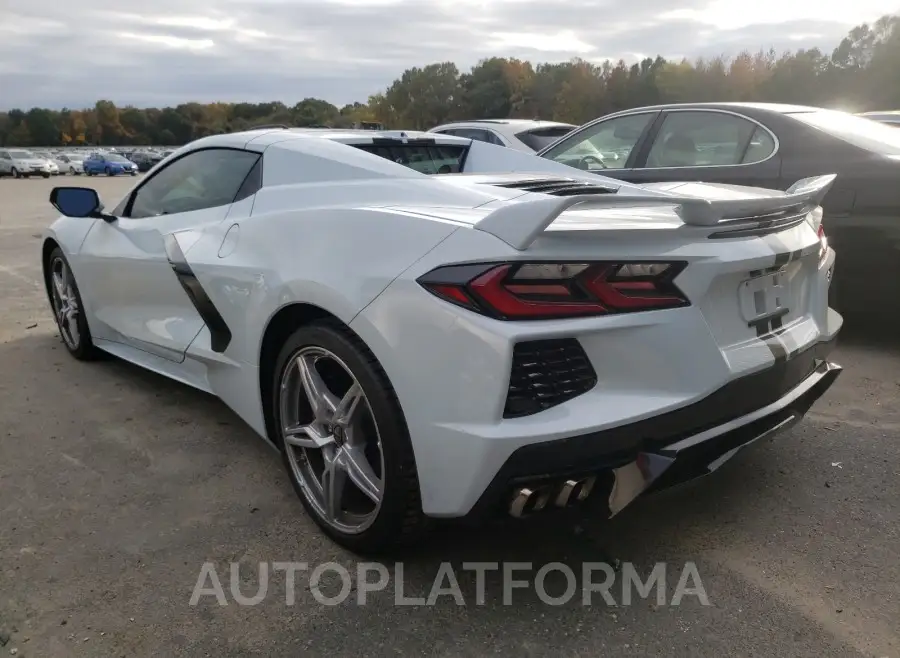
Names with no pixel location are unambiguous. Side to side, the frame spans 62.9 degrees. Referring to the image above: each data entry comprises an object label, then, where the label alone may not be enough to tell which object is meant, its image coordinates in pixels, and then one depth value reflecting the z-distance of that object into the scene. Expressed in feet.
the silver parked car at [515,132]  26.68
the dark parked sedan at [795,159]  13.69
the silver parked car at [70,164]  156.80
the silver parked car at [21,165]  130.31
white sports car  6.16
